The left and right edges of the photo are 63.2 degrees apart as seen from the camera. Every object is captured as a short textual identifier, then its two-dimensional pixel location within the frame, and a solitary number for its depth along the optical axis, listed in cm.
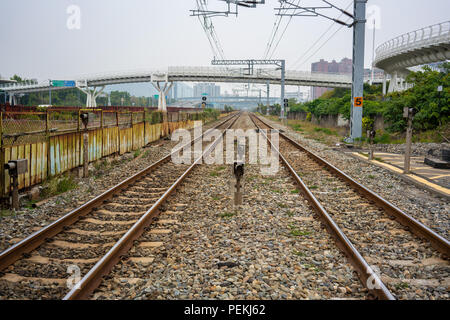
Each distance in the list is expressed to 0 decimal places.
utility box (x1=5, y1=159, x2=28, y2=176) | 728
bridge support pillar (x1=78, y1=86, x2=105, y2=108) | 7994
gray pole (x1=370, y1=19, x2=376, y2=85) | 7850
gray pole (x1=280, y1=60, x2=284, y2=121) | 4662
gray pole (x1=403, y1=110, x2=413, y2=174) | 1097
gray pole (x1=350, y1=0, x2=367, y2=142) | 1947
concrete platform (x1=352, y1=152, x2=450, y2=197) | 943
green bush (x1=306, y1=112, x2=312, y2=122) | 4807
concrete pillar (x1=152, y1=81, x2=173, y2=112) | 7300
